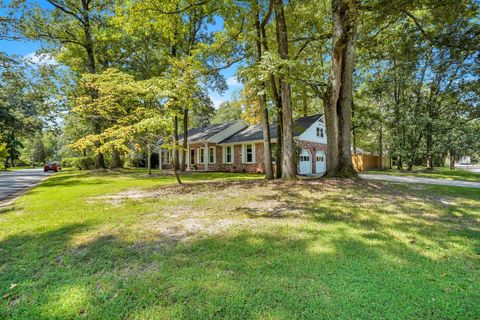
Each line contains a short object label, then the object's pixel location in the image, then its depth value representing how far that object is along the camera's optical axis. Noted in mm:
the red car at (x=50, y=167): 27812
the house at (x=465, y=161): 65462
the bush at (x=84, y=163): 26484
